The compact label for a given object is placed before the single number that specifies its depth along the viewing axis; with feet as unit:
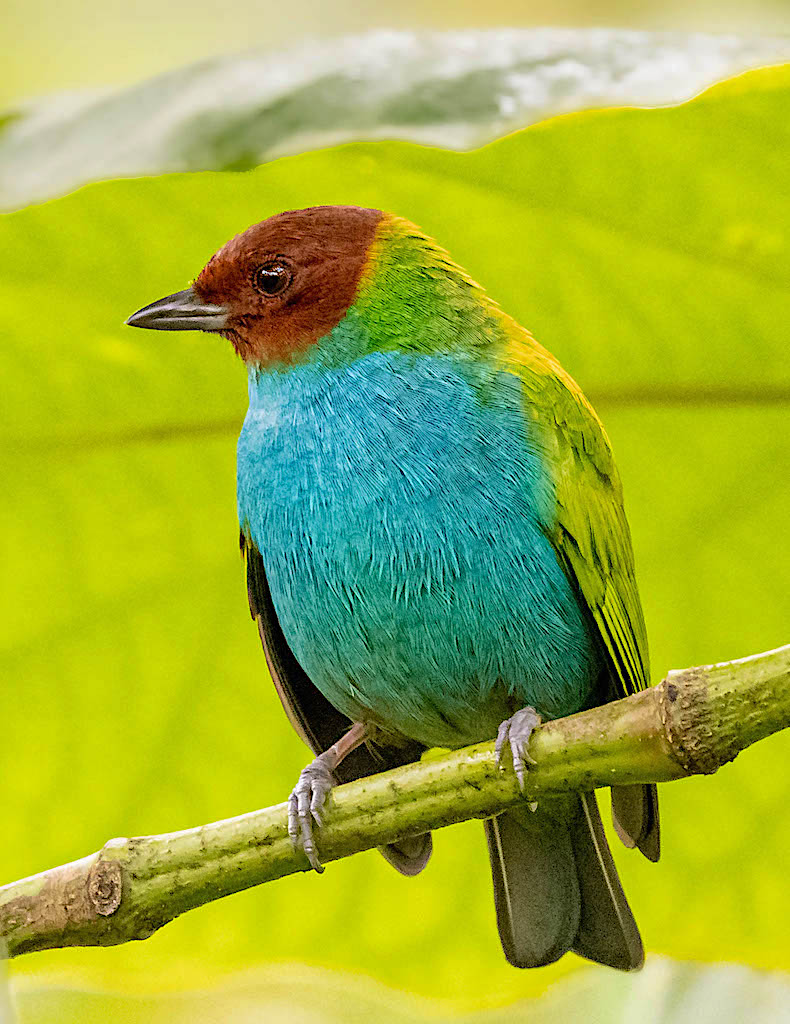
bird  9.67
